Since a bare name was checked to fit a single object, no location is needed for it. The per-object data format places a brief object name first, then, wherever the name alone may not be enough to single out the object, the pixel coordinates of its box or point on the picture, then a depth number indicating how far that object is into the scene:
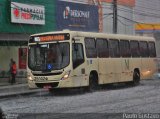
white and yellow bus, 23.23
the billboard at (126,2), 52.62
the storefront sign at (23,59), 35.71
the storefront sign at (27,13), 32.56
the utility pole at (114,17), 36.75
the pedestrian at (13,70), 32.16
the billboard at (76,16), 37.14
